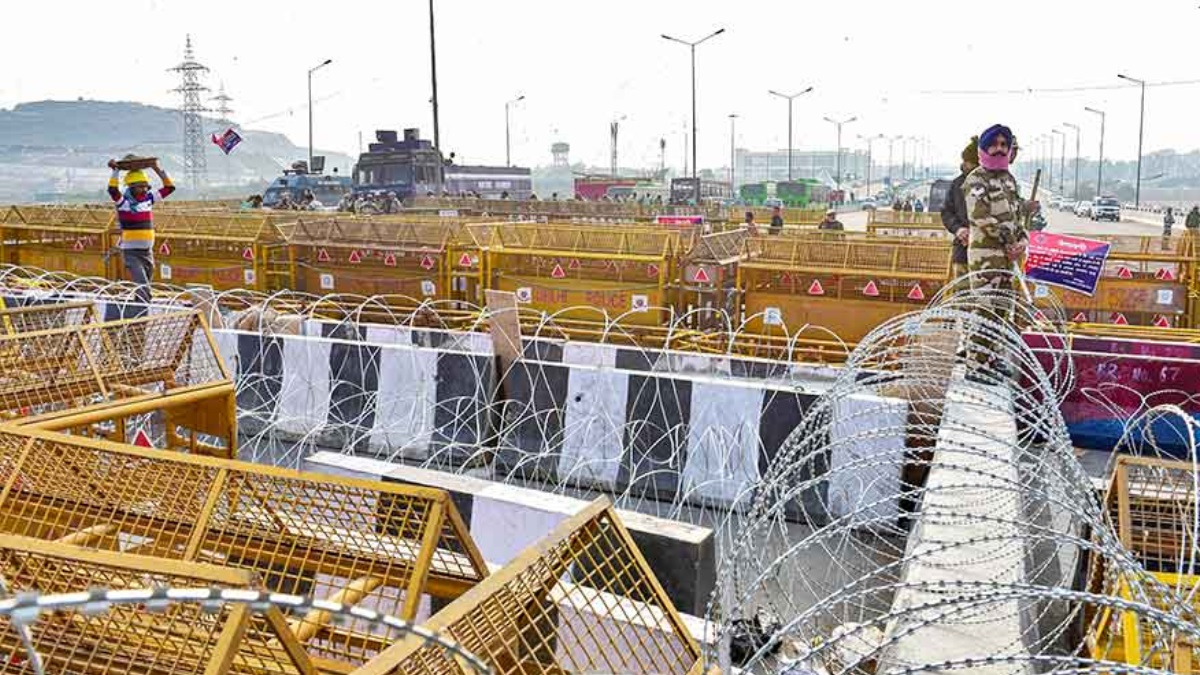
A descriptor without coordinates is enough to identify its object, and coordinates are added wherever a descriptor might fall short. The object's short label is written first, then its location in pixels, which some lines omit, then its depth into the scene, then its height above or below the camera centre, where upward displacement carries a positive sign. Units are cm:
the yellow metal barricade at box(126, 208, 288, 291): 1723 -69
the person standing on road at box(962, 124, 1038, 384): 783 -4
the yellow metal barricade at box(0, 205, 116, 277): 1847 -56
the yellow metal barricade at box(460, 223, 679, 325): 1442 -86
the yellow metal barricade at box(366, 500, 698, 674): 258 -117
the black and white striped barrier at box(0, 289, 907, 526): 723 -162
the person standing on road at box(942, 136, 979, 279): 928 -7
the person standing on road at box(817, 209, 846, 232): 2379 -39
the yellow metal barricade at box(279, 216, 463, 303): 1617 -77
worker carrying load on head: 1272 -10
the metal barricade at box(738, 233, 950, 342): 1319 -97
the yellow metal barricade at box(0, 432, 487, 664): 356 -121
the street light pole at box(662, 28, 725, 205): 4747 +817
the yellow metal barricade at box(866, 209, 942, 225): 2789 -30
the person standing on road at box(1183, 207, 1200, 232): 2999 -39
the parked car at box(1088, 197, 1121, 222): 6556 -25
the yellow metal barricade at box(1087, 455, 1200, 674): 316 -144
